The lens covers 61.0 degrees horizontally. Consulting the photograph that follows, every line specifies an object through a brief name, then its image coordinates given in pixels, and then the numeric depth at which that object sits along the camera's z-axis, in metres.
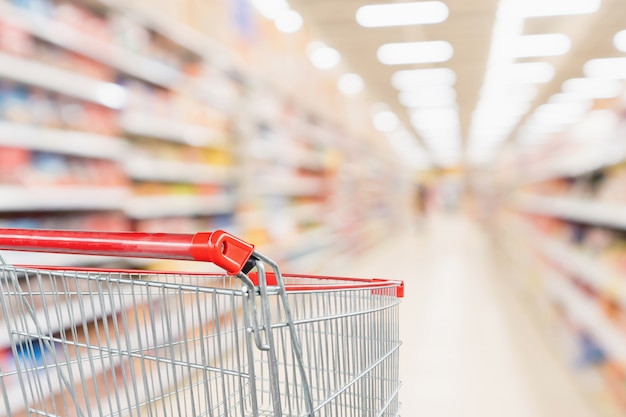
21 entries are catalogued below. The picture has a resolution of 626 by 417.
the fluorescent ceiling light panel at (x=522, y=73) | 7.82
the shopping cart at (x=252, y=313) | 0.77
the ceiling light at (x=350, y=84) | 8.98
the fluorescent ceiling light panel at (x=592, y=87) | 8.63
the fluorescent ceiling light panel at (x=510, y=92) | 9.45
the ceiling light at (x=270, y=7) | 5.06
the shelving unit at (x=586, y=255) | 2.92
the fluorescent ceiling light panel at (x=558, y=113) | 11.25
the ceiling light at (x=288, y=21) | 5.52
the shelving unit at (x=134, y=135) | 2.28
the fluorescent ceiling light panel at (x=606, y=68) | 7.05
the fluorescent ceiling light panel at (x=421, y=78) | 8.36
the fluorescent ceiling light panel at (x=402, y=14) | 5.22
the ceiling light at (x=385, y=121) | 13.32
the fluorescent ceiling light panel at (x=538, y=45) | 6.37
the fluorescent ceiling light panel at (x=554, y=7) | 5.22
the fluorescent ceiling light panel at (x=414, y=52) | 6.75
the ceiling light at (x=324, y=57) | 7.02
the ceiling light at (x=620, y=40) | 5.81
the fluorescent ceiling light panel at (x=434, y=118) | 12.66
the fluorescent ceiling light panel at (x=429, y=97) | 10.07
